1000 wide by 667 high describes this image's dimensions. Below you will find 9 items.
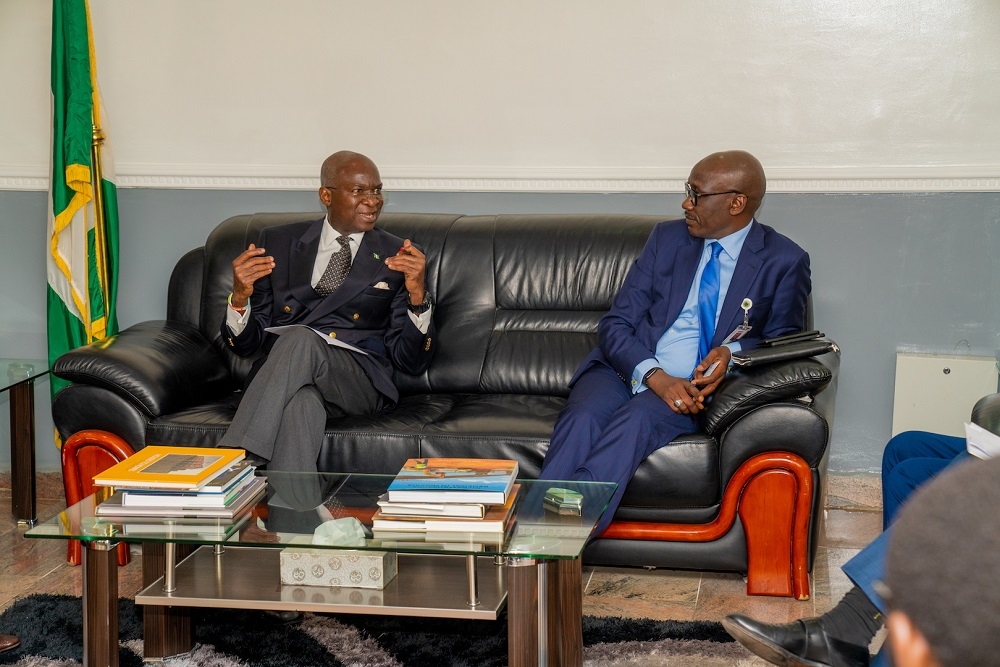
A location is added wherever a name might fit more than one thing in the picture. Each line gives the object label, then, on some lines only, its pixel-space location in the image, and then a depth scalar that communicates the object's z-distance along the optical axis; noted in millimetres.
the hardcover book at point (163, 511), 2188
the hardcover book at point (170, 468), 2186
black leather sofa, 2801
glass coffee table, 2059
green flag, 3742
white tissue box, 2229
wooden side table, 3473
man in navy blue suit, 2895
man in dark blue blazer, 3141
